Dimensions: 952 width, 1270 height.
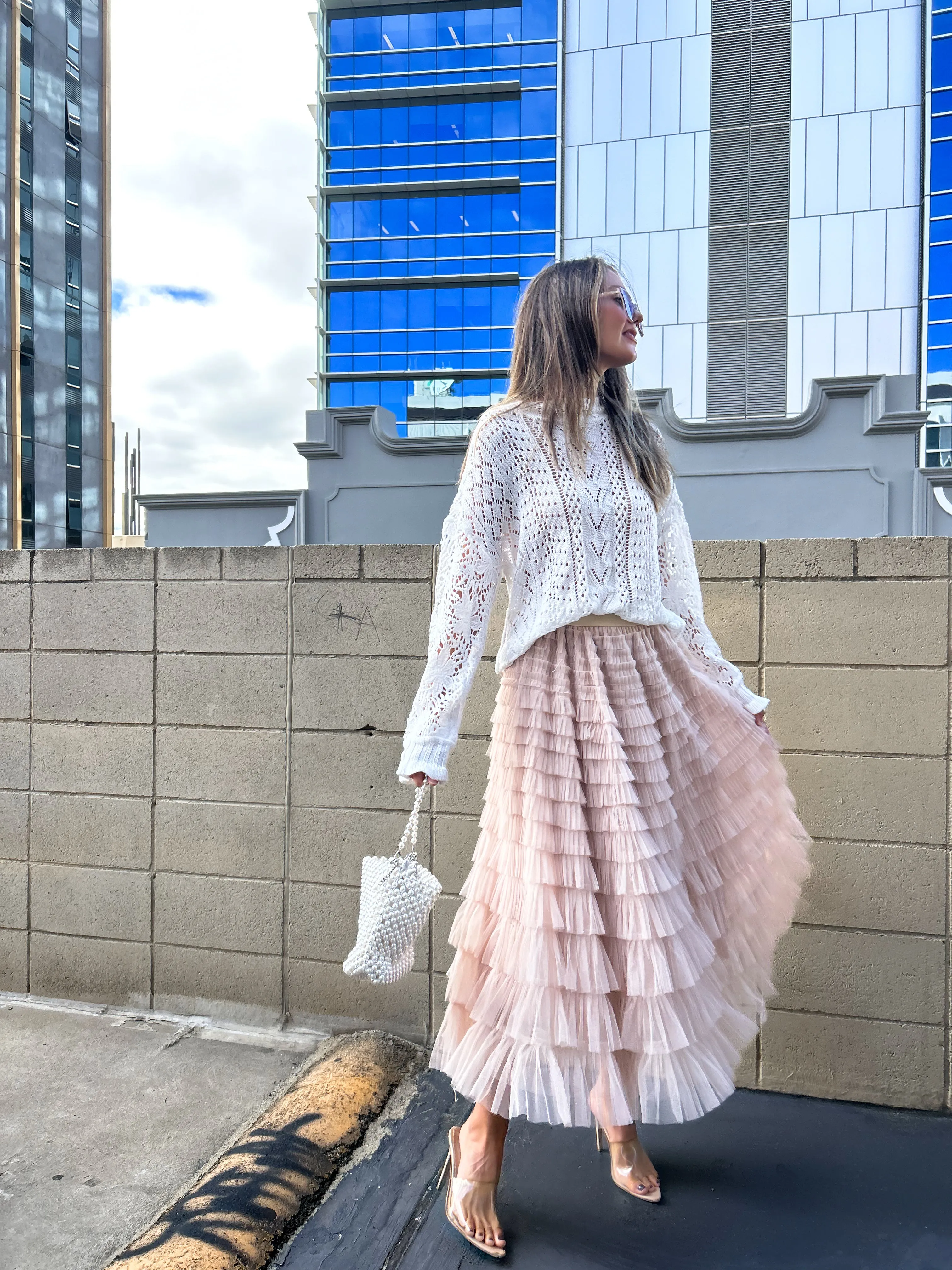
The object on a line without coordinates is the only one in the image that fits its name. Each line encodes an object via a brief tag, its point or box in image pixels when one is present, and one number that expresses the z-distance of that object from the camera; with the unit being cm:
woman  144
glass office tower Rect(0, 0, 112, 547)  2983
